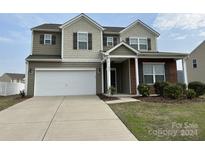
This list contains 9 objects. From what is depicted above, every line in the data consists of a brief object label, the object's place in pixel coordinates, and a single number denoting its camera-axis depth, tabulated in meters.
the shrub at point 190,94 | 11.25
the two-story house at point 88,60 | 14.25
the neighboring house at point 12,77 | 55.44
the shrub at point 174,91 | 10.84
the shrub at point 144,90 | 12.45
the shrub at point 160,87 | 12.26
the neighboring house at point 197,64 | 23.23
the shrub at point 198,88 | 11.80
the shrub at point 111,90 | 12.49
